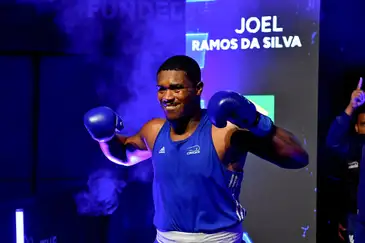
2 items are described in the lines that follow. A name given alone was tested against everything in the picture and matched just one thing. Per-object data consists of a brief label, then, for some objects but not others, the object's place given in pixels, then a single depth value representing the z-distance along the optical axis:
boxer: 4.15
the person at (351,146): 7.41
